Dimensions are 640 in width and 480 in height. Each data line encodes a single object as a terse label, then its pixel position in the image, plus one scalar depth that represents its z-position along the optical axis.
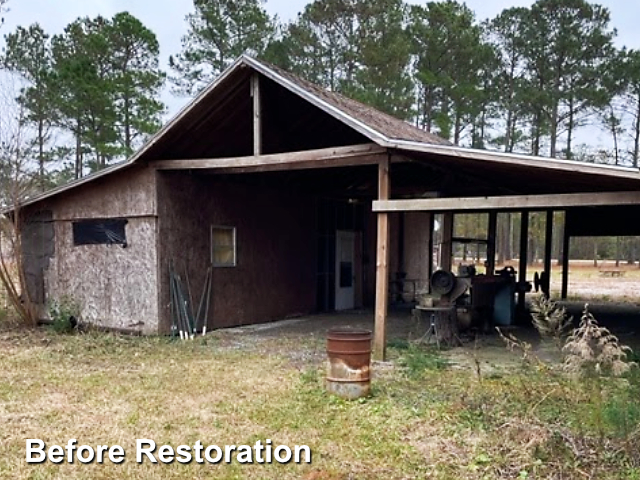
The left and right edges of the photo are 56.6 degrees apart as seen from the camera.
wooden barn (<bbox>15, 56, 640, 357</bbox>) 6.84
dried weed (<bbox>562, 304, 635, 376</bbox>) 3.72
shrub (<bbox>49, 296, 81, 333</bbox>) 8.92
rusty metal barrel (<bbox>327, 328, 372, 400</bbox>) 5.13
